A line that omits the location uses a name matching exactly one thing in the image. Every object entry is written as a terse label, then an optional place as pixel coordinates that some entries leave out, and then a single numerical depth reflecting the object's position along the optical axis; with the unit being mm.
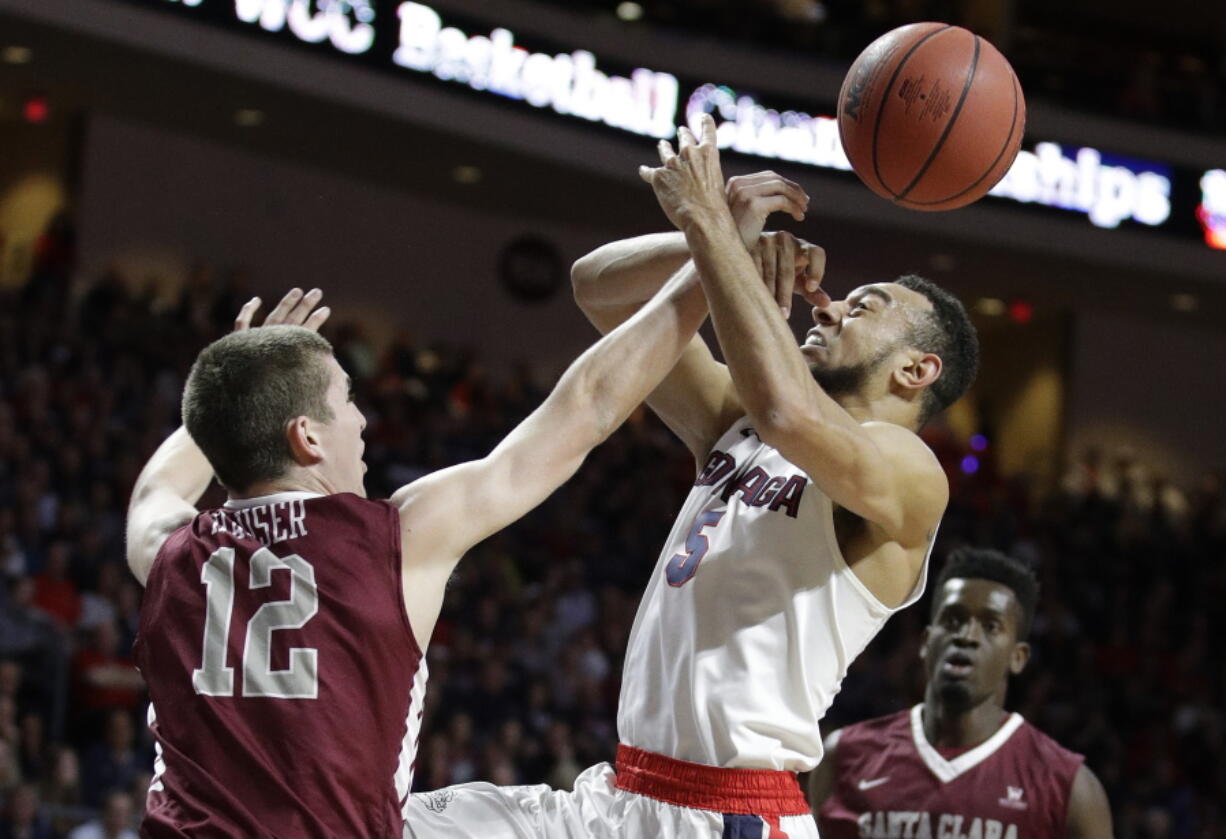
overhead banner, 14195
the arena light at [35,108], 16109
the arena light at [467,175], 16562
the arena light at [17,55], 13883
